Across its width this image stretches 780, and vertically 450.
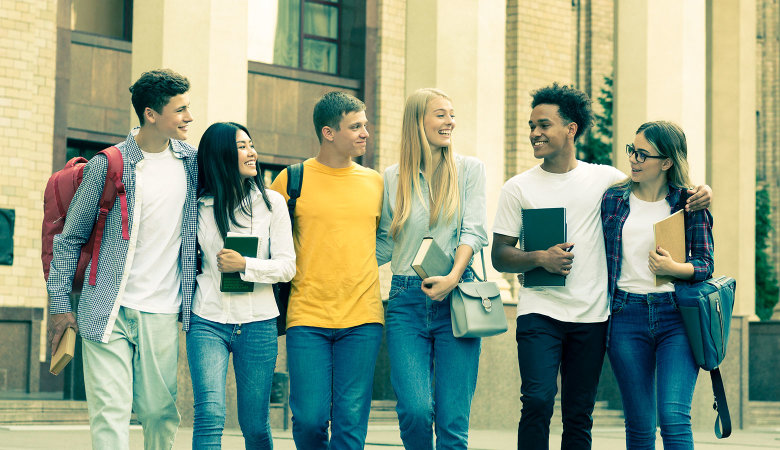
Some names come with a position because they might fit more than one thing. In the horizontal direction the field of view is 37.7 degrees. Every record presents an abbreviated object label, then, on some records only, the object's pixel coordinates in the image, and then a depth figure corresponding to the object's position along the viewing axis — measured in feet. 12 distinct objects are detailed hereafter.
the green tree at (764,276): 100.12
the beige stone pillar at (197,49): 34.83
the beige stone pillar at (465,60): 42.04
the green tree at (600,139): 81.46
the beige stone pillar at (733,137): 61.11
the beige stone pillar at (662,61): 47.26
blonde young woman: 18.54
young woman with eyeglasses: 18.95
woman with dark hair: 17.97
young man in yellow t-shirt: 18.65
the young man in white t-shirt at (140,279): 17.60
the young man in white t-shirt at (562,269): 19.20
